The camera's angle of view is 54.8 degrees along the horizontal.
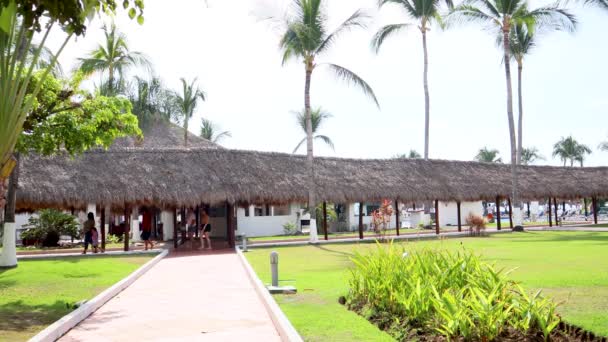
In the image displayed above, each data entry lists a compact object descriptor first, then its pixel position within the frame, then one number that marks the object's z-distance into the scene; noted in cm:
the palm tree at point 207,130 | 5002
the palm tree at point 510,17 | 2811
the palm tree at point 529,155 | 8262
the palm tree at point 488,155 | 7819
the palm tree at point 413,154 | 8169
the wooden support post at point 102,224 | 2061
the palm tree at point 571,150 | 7944
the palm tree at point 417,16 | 3070
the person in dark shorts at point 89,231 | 1944
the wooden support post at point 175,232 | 2225
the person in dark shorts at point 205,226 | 2083
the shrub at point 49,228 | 2389
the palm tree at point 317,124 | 4547
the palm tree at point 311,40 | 2452
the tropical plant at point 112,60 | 3073
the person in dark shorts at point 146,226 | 2052
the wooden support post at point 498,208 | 3030
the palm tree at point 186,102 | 3550
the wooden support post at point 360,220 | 2555
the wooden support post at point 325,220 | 2542
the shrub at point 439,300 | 530
